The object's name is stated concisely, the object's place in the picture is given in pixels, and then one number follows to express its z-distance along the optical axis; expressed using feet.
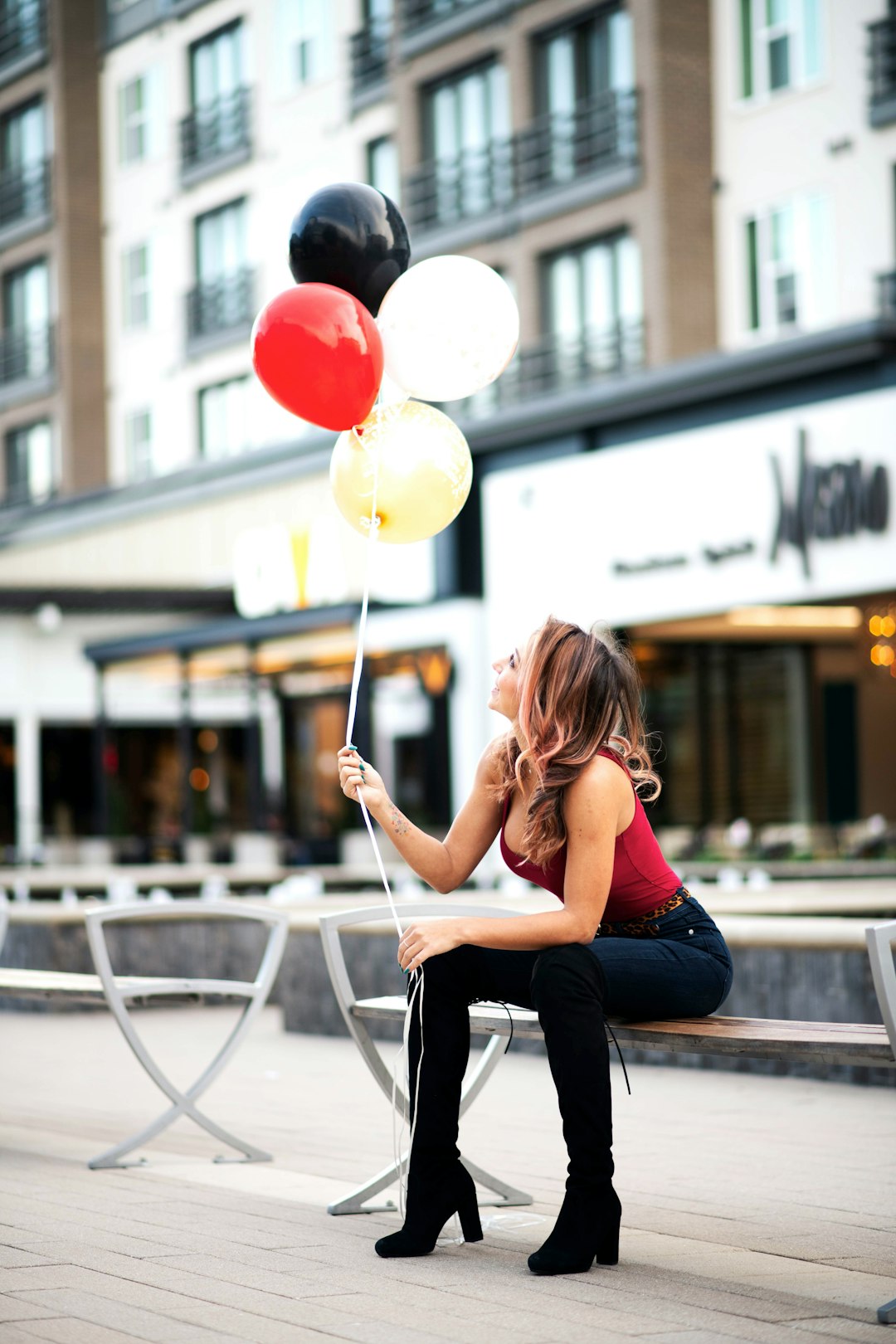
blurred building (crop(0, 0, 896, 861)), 65.82
